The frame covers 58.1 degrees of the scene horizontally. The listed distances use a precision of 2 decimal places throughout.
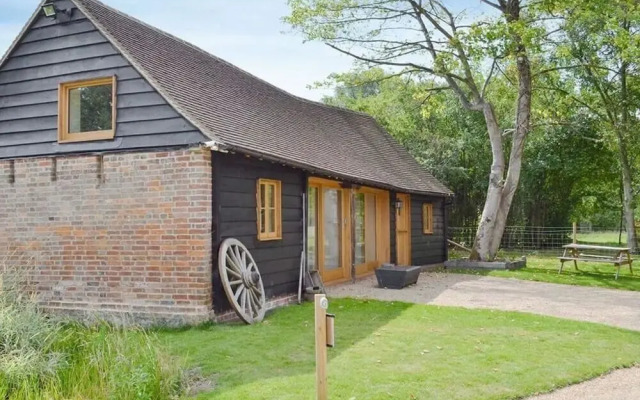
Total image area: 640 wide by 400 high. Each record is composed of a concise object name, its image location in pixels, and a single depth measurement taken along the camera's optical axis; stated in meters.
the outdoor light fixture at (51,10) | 9.66
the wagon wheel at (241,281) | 8.39
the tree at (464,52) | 17.30
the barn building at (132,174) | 8.57
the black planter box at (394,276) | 12.66
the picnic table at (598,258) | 14.93
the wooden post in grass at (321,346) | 4.50
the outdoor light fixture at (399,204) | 16.18
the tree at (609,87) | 21.95
